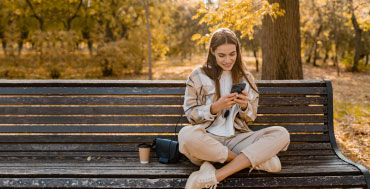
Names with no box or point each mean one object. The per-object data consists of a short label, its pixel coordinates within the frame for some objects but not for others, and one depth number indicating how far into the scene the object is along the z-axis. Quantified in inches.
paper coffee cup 117.3
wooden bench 134.8
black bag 116.7
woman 103.0
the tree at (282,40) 195.0
